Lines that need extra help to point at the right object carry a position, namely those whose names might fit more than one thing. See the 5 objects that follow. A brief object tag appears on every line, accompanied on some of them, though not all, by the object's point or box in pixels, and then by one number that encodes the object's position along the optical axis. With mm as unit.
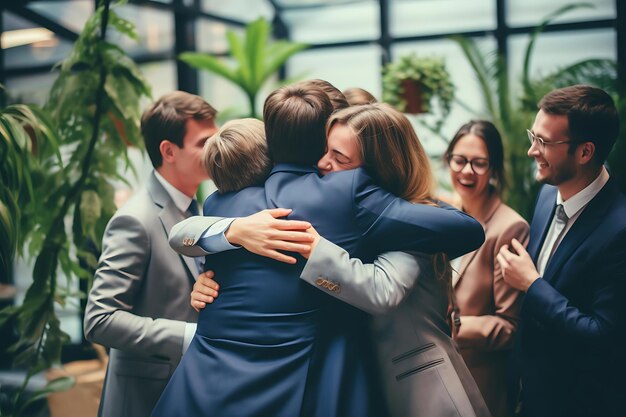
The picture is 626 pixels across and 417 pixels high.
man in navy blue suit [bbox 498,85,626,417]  1963
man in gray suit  1969
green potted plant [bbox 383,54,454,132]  3988
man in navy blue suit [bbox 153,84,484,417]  1583
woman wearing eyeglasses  2418
